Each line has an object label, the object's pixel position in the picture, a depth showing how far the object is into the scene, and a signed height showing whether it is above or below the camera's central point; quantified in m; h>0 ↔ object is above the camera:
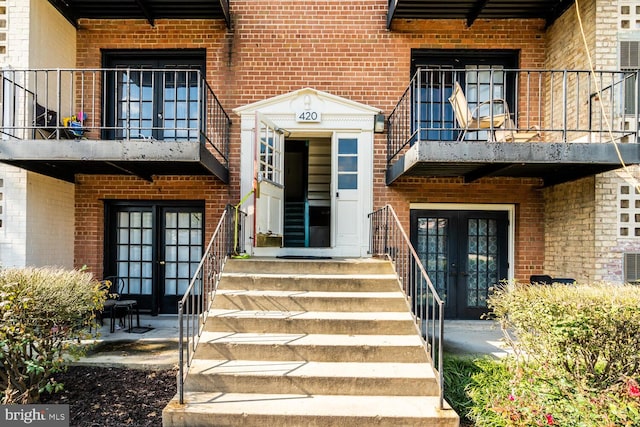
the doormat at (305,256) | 7.17 -0.64
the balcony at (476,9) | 6.93 +3.58
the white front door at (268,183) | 6.27 +0.57
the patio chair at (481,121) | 5.72 +1.40
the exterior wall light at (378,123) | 7.36 +1.69
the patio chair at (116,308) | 6.36 -1.46
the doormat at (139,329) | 6.36 -1.72
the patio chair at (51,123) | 6.38 +1.49
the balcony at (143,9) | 7.01 +3.57
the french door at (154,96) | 7.55 +2.20
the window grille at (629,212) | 6.05 +0.14
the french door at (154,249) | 7.60 -0.56
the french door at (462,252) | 7.52 -0.58
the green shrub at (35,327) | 3.93 -1.06
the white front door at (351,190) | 7.38 +0.52
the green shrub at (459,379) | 4.37 -1.76
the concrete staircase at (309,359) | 3.74 -1.48
